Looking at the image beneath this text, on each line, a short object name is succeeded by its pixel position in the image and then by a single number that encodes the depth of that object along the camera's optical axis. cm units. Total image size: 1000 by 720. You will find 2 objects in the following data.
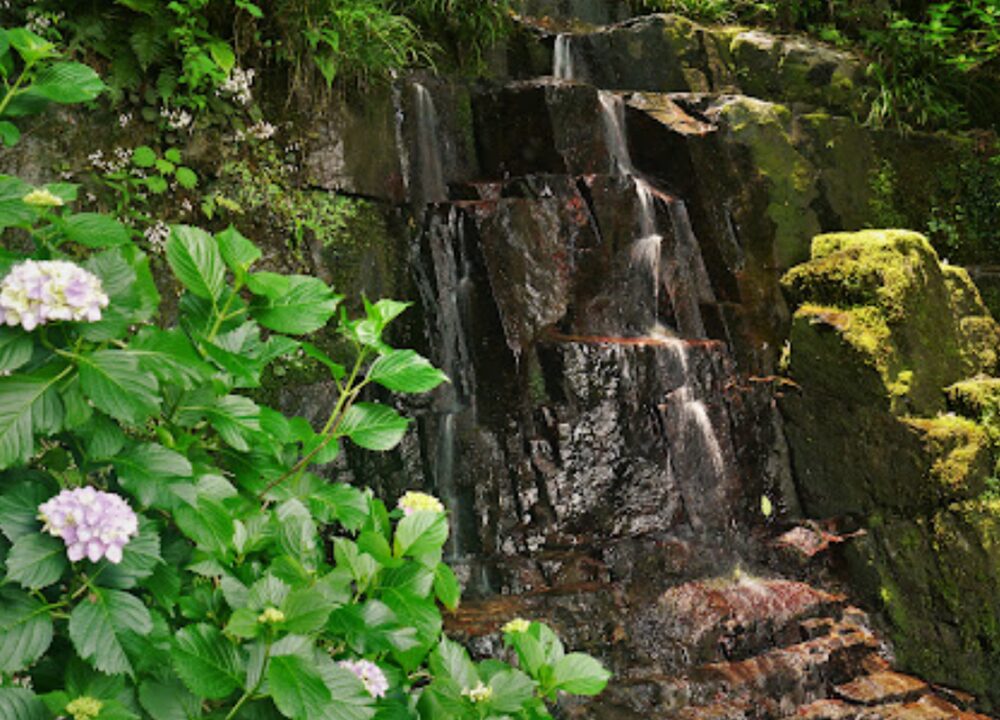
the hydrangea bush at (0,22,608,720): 129
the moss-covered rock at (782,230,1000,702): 581
